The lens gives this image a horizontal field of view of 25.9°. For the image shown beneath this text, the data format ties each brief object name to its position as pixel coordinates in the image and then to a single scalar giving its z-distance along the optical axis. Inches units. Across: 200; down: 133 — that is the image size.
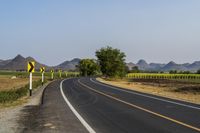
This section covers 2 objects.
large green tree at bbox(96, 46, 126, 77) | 3863.2
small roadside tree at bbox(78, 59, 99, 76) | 5442.9
